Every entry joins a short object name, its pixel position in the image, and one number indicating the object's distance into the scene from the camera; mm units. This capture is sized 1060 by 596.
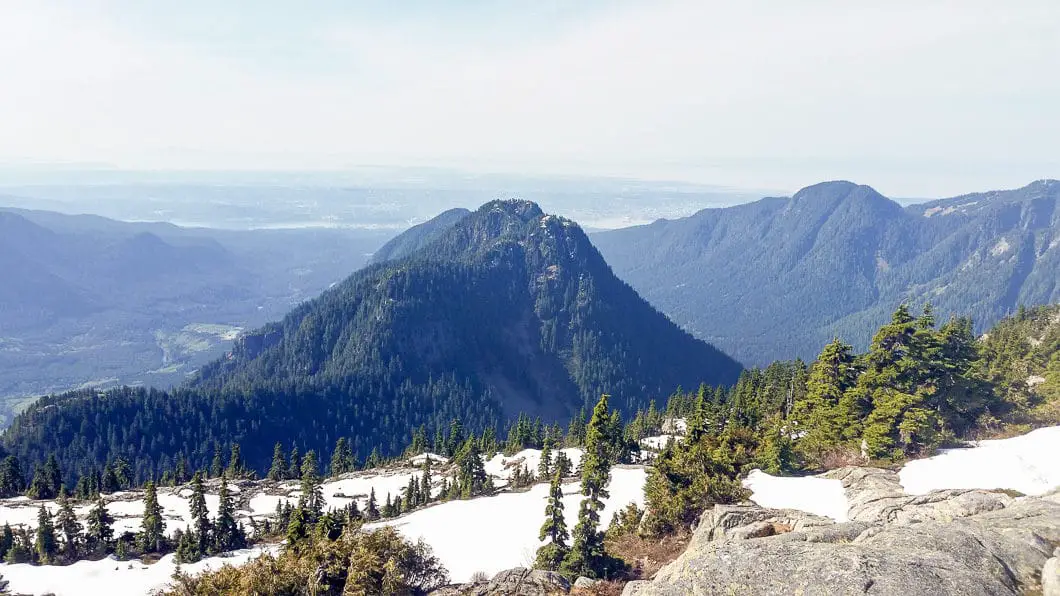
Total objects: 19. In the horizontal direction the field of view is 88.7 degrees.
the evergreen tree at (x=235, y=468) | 99200
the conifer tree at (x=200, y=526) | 58625
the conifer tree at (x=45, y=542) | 57844
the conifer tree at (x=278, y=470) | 104125
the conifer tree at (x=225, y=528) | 60500
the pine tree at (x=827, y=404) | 54438
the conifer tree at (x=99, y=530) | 60125
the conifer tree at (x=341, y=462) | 115294
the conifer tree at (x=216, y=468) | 103125
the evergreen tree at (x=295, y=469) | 106825
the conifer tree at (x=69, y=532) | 58719
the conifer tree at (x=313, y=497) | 59788
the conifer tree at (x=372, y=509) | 72281
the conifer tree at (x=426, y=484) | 75688
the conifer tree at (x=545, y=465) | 73081
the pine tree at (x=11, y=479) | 90394
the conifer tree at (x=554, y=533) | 40125
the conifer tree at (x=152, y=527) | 59906
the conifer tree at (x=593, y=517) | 37531
